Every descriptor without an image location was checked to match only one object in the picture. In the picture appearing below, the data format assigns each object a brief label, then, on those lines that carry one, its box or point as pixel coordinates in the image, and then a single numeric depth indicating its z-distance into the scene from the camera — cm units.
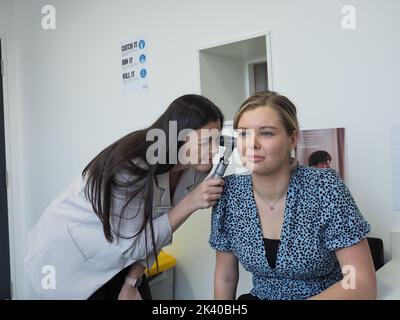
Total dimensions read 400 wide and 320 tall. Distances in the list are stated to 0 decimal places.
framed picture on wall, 142
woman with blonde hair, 95
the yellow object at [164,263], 168
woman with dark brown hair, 106
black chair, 129
